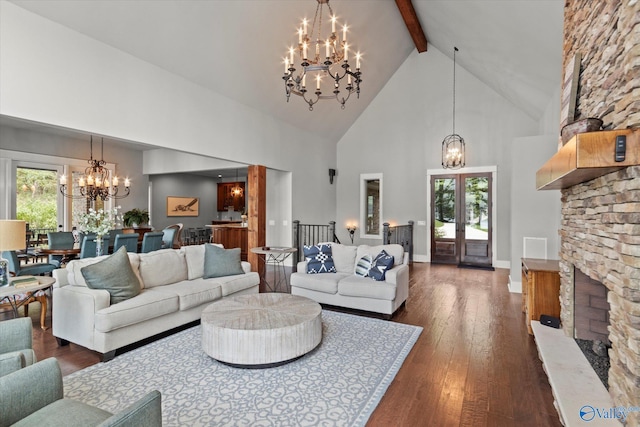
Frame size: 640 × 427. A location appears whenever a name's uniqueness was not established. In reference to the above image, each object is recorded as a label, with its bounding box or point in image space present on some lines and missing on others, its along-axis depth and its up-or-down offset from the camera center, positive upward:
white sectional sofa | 3.23 -0.98
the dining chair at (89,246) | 5.53 -0.57
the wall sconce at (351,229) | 10.01 -0.49
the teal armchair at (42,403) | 1.52 -0.95
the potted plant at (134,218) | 9.05 -0.15
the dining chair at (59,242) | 5.95 -0.55
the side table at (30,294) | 3.15 -1.02
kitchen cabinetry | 12.38 +0.59
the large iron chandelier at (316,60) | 3.78 +1.86
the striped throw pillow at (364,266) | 4.75 -0.76
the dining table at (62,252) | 5.64 -0.68
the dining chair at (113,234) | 6.64 -0.44
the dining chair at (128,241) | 5.83 -0.52
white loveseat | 4.38 -0.99
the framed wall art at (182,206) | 11.38 +0.24
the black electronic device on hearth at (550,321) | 3.28 -1.08
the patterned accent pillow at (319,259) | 5.07 -0.72
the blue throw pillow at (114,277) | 3.42 -0.68
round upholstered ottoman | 2.93 -1.11
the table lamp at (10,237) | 3.06 -0.23
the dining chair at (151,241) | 6.33 -0.57
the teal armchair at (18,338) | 2.04 -0.83
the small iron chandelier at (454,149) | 8.62 +1.70
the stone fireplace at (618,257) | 1.72 -0.27
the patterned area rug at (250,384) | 2.34 -1.42
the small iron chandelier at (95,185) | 7.85 +0.70
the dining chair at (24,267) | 4.86 -0.89
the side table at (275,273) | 5.88 -1.36
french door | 8.41 -0.15
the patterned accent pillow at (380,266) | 4.53 -0.73
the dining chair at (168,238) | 7.55 -0.58
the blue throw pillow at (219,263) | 4.72 -0.73
